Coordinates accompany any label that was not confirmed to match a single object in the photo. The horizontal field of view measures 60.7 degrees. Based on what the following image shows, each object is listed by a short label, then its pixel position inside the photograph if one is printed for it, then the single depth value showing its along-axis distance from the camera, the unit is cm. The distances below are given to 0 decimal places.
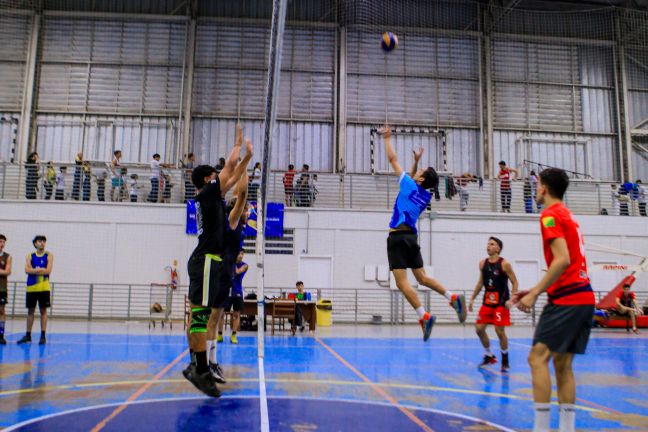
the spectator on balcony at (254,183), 2053
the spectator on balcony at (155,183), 2073
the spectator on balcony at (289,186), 2124
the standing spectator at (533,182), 2158
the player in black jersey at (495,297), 895
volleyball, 910
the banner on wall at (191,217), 2023
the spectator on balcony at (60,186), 2059
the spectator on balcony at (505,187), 2148
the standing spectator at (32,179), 2044
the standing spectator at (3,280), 1085
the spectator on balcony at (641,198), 2267
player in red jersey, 401
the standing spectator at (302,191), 2125
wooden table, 1507
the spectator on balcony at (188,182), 2125
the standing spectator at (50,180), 2067
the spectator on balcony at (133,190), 2075
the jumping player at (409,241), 650
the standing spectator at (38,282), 1098
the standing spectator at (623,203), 2281
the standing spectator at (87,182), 2059
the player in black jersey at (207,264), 577
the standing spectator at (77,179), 2079
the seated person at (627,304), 1775
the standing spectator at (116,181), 2072
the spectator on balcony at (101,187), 2070
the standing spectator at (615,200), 2264
